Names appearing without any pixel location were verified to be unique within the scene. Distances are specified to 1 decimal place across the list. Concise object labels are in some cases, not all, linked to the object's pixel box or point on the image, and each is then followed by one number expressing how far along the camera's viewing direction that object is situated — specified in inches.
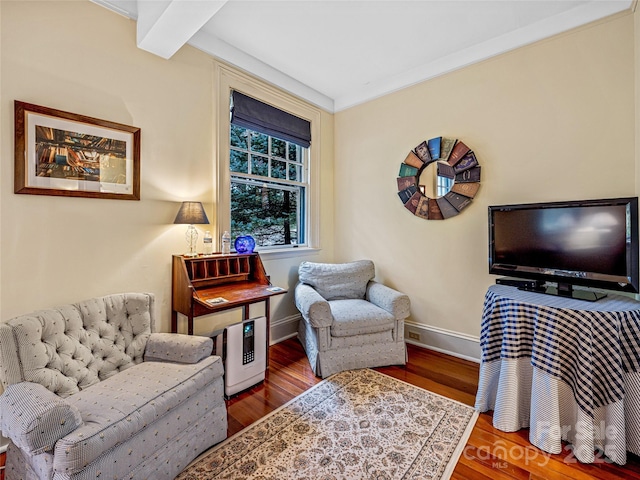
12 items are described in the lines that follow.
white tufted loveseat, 43.4
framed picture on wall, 64.5
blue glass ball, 102.1
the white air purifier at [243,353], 82.7
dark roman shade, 106.0
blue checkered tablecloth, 59.0
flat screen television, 69.2
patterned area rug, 58.6
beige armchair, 93.6
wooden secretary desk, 81.0
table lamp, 85.0
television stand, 71.7
